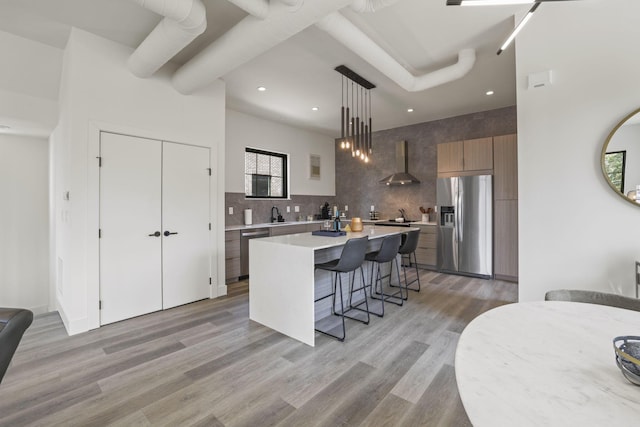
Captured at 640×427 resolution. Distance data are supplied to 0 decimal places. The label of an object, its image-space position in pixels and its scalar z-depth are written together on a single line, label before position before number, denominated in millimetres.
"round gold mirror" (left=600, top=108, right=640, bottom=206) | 2178
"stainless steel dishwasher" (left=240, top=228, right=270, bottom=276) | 4879
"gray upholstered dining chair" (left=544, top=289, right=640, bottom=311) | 1444
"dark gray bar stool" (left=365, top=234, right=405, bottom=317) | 3207
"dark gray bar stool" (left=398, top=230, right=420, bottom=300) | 3746
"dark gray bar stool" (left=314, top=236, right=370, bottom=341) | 2662
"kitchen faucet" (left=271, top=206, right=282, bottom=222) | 5980
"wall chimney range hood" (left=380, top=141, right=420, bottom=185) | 5910
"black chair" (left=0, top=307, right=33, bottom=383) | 1098
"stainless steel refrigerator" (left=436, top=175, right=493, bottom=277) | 4734
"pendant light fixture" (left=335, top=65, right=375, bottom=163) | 3944
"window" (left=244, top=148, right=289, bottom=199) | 5680
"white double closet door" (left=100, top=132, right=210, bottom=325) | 3061
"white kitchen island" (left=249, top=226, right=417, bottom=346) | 2570
